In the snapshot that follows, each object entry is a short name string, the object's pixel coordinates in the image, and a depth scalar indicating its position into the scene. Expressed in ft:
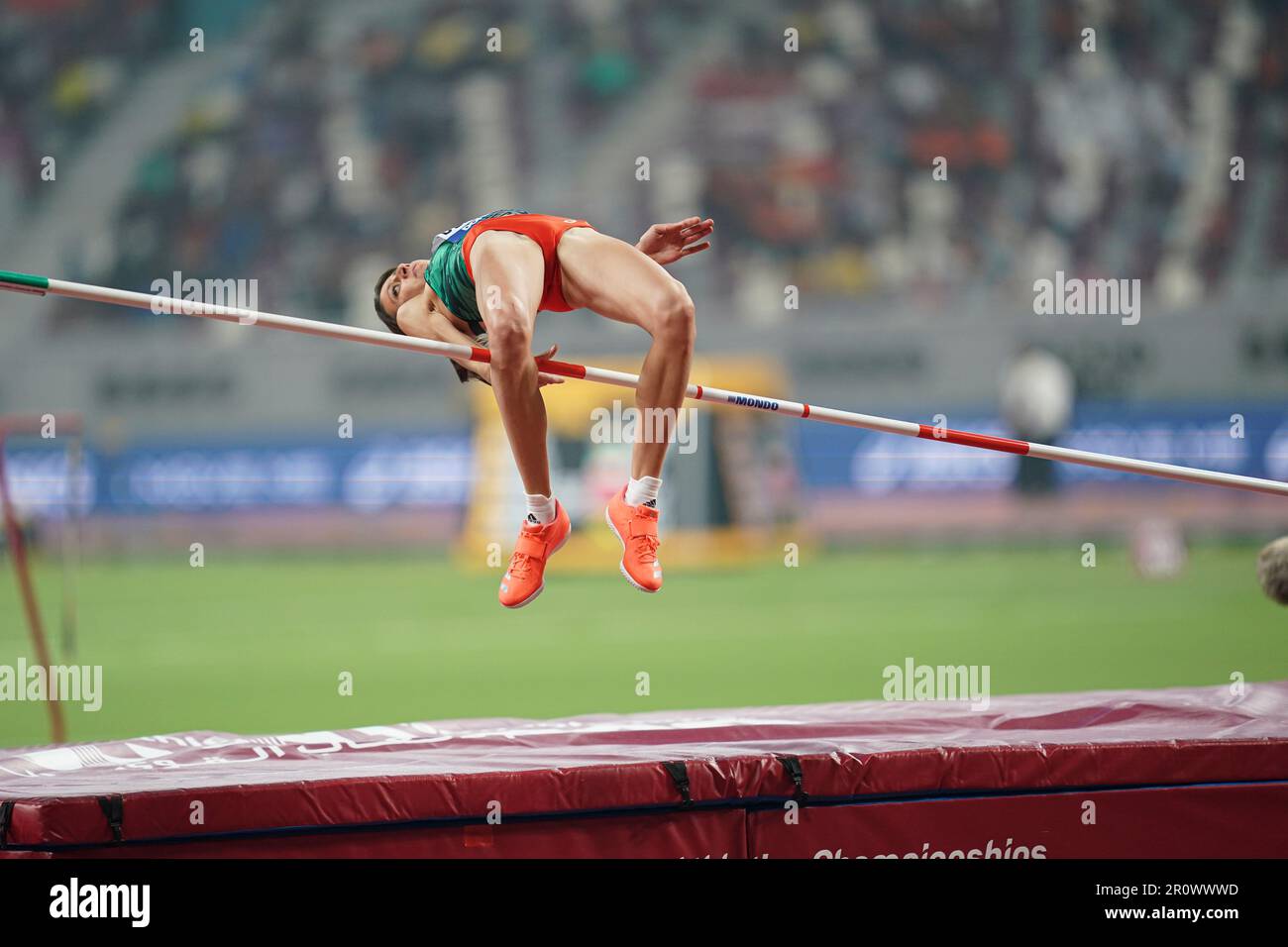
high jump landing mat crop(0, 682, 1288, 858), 24.09
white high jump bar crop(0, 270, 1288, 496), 28.73
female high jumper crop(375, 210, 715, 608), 28.43
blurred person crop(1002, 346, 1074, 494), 99.50
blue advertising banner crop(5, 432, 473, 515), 108.68
